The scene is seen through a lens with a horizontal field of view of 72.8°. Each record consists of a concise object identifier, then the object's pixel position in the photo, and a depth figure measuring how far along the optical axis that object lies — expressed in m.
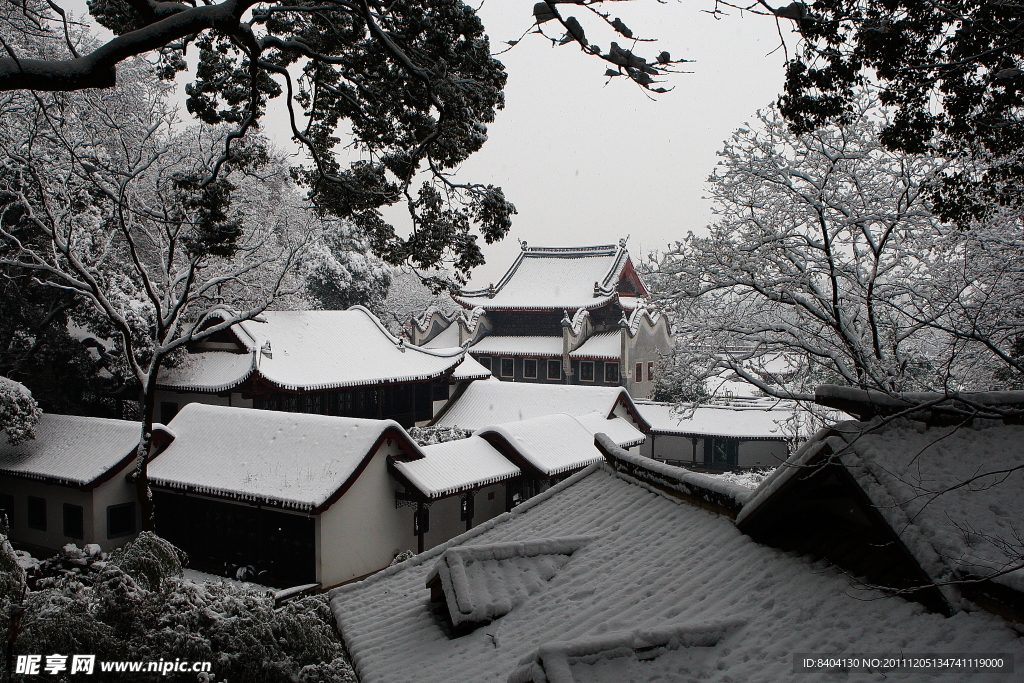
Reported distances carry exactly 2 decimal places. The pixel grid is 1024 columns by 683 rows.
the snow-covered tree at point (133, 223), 12.89
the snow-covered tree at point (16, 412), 15.58
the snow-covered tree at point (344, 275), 35.97
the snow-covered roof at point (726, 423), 25.11
